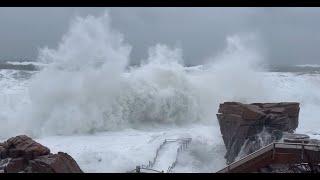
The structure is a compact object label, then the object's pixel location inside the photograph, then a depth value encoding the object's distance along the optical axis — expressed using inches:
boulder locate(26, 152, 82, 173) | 343.3
